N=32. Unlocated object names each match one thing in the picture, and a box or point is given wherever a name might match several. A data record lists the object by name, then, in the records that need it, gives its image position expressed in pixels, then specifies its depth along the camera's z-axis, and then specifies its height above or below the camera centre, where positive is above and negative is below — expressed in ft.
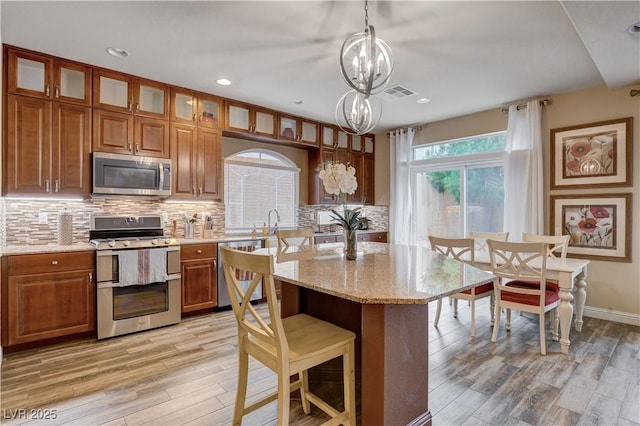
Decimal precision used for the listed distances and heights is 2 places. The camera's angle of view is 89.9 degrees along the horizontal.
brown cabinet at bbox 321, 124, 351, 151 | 17.60 +4.25
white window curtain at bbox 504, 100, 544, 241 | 13.48 +1.73
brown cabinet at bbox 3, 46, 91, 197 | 9.41 +2.71
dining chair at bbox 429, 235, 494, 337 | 10.12 -1.52
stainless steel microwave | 10.71 +1.36
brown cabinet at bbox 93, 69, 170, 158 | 10.84 +3.51
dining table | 9.19 -1.98
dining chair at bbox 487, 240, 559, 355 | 9.14 -2.32
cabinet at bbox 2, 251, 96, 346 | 8.96 -2.43
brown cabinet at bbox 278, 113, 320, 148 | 15.66 +4.27
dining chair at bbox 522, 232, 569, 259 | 11.23 -0.99
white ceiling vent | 12.55 +4.91
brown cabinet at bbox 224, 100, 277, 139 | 13.89 +4.26
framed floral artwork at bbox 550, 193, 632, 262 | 11.95 -0.43
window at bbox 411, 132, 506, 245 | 15.58 +1.42
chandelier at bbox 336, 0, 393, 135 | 6.63 +3.37
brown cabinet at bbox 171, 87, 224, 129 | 12.44 +4.25
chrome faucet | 16.53 -0.55
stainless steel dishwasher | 12.86 -2.67
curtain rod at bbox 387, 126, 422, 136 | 18.16 +4.85
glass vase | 7.14 -0.67
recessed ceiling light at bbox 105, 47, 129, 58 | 9.50 +4.88
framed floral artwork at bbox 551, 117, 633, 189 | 11.86 +2.28
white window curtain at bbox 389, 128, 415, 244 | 18.57 +1.57
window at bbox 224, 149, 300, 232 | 15.37 +1.25
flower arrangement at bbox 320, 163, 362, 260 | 7.15 +0.53
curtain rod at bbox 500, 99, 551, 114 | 13.51 +4.69
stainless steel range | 10.20 -2.04
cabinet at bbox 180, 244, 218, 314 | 11.99 -2.40
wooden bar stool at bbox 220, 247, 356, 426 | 4.58 -2.10
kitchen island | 4.49 -1.66
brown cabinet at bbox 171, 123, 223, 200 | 12.50 +2.08
